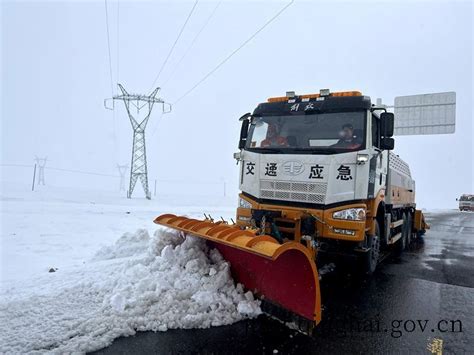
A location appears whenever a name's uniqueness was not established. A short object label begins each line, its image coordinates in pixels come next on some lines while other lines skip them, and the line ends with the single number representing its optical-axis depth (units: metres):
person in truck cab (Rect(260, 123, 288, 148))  5.54
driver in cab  5.04
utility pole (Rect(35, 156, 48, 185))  52.97
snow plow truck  4.24
